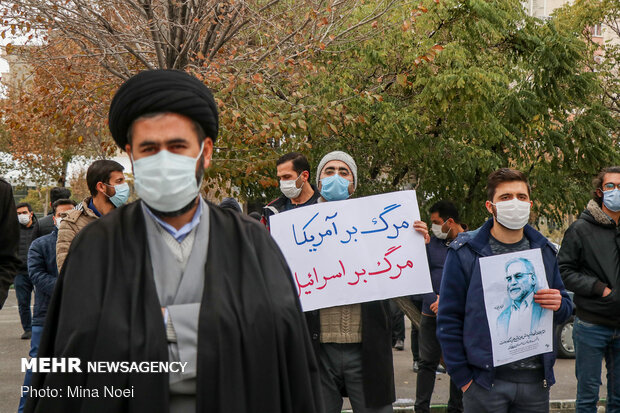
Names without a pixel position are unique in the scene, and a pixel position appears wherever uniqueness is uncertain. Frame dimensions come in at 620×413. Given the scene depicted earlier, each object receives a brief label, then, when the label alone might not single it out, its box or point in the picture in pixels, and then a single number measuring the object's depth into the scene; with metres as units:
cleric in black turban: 2.15
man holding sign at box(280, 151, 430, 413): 4.36
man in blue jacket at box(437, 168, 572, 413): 4.00
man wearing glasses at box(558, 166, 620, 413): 5.50
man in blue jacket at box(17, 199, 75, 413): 6.26
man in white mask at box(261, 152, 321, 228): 5.22
